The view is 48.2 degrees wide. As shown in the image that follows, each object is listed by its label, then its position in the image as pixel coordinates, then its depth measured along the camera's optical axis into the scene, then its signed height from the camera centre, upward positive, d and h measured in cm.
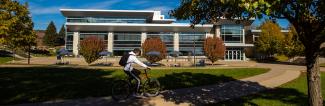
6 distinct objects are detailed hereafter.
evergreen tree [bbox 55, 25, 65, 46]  11616 +651
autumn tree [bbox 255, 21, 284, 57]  6216 +375
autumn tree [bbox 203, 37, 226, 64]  5078 +146
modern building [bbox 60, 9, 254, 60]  6856 +482
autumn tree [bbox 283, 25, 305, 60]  4729 +173
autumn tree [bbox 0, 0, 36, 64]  3149 +343
